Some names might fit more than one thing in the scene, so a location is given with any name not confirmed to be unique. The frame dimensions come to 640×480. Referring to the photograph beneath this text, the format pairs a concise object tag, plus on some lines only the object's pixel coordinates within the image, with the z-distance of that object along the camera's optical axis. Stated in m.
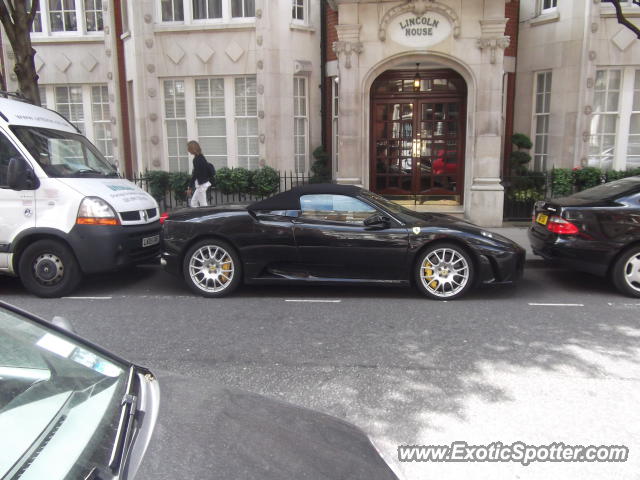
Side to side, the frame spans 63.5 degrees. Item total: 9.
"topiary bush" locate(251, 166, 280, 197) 13.18
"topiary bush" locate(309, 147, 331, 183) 14.23
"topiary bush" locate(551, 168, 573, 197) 12.38
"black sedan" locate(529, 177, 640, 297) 6.78
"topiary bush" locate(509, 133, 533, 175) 13.60
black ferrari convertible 6.59
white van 6.65
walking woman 10.65
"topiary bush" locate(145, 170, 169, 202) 13.52
